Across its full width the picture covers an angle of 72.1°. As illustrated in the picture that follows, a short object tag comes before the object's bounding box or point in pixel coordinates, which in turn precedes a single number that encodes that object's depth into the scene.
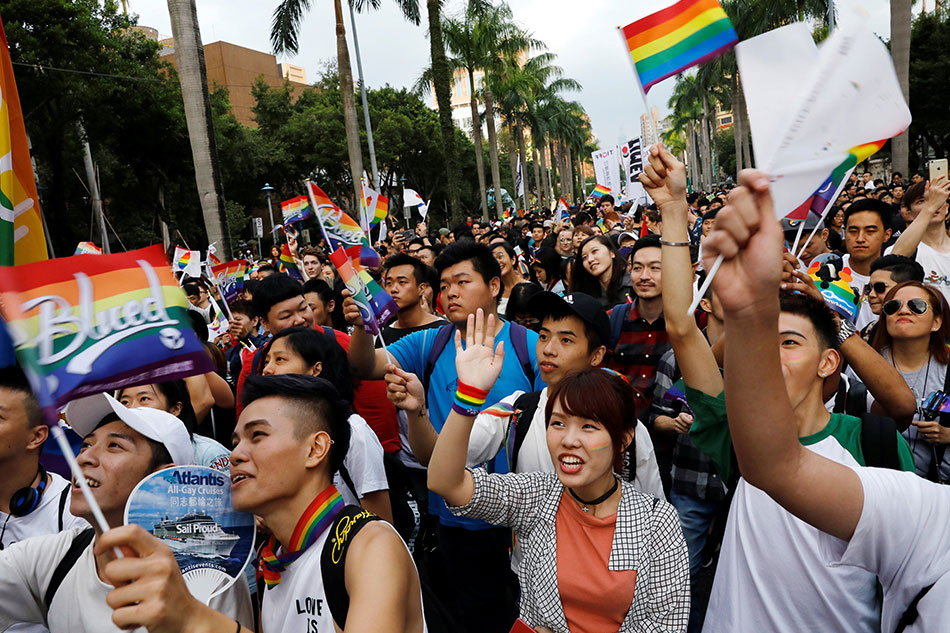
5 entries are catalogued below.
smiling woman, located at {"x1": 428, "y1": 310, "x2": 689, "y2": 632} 2.13
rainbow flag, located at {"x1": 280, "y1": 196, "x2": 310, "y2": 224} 7.73
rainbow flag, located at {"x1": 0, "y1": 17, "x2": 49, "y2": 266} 2.35
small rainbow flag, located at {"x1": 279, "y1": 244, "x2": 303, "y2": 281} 8.55
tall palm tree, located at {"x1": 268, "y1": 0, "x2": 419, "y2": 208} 18.33
